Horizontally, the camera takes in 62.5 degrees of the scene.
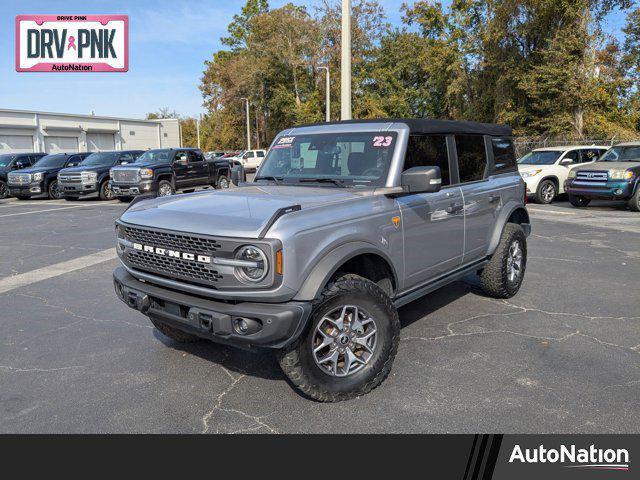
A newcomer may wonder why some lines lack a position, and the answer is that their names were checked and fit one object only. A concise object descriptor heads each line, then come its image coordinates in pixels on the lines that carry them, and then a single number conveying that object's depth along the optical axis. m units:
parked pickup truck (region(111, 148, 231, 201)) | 17.05
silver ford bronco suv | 3.16
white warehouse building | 41.69
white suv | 15.93
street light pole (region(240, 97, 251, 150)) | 52.96
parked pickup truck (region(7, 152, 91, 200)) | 19.75
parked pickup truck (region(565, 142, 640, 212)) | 13.65
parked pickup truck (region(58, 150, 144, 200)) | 18.61
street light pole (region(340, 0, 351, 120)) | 14.84
